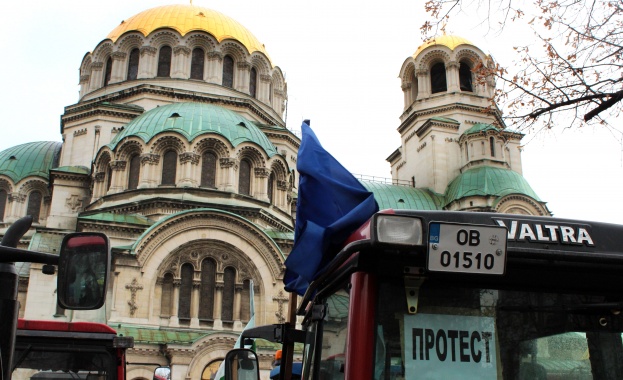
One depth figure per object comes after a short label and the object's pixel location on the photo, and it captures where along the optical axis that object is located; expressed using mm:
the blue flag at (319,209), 3637
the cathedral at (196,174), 22750
